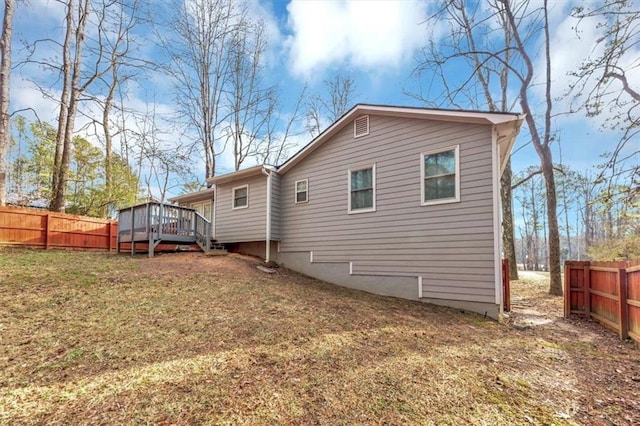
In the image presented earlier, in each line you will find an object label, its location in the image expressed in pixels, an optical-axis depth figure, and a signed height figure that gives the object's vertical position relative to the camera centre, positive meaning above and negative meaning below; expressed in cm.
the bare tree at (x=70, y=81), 1273 +674
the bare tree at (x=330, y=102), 1962 +845
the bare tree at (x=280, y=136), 1975 +628
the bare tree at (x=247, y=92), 1797 +854
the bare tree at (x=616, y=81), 636 +375
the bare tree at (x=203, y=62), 1667 +957
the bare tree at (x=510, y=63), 1080 +720
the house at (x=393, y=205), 662 +67
